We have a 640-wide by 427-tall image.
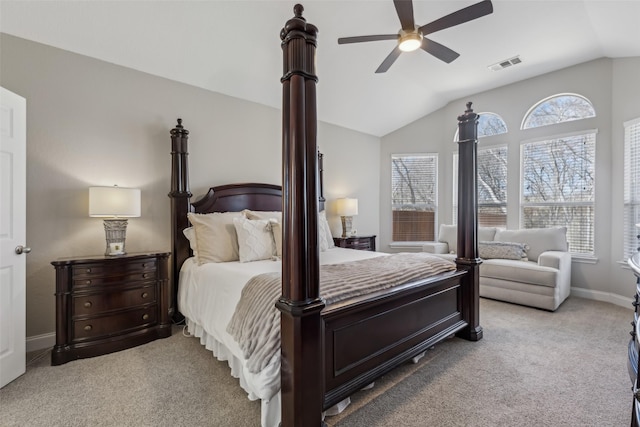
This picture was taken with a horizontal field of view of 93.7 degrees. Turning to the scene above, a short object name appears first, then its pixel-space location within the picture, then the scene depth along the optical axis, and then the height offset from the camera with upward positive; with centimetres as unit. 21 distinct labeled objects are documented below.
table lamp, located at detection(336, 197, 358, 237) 471 +8
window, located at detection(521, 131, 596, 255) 415 +37
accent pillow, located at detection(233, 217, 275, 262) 283 -27
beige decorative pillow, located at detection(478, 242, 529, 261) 414 -54
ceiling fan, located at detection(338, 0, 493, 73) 231 +157
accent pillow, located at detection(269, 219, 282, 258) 303 -22
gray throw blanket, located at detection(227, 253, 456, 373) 162 -50
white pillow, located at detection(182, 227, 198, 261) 295 -26
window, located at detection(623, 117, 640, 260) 360 +33
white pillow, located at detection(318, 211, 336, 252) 375 -33
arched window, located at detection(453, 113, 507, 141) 498 +147
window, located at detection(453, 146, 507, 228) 497 +43
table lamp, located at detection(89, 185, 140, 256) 257 +4
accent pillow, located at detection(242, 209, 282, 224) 338 -3
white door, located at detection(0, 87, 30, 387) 206 -16
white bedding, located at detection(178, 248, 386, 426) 157 -78
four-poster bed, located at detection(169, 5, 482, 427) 142 -61
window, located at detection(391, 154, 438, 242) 569 +28
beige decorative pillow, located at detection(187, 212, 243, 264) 282 -26
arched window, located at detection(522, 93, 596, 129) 417 +147
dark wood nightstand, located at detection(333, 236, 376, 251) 456 -48
